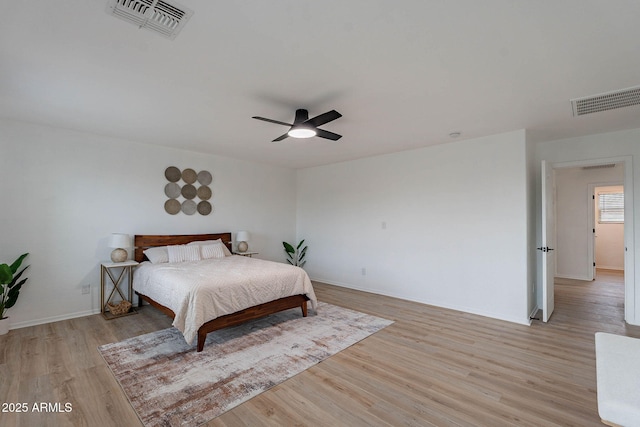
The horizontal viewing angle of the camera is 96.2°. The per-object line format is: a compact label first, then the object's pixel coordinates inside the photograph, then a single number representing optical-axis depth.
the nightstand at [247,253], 5.61
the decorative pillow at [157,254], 4.43
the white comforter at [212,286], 3.02
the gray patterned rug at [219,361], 2.17
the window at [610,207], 7.54
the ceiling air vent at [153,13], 1.63
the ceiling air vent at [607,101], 2.70
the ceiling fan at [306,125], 2.83
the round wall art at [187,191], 4.97
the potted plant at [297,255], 6.79
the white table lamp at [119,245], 4.10
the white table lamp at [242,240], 5.57
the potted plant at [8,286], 3.24
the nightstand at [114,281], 4.11
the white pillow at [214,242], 5.08
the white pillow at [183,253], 4.58
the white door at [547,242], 3.79
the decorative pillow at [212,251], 4.91
